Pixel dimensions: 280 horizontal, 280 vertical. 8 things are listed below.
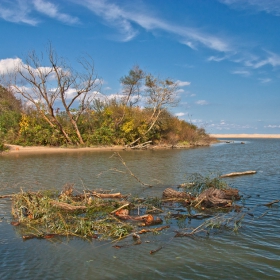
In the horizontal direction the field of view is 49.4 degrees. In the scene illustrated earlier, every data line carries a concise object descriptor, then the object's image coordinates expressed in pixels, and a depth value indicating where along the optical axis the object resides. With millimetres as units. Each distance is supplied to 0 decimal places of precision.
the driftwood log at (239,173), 13577
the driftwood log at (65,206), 7834
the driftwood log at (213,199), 8555
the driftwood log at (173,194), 9292
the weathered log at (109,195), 9239
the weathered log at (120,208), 7671
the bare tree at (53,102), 31469
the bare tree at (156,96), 39688
